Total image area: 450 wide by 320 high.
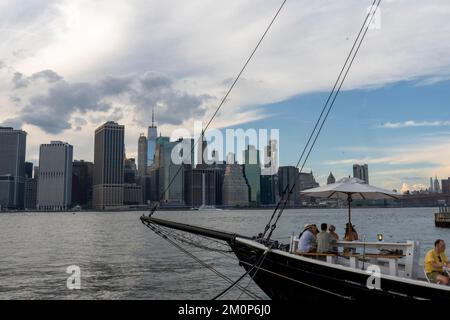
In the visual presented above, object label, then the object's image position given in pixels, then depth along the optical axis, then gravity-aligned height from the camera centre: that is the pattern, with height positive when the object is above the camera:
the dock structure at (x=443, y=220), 78.94 -2.51
